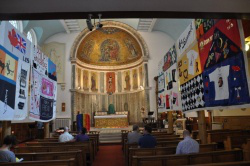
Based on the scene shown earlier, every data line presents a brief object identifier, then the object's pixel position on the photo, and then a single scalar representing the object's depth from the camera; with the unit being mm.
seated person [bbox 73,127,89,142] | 7078
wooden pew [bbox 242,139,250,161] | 5711
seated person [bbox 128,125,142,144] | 6641
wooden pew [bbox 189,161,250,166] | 3131
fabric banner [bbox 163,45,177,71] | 8676
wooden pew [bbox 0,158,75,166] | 3621
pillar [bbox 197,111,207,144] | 6402
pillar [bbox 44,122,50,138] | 9414
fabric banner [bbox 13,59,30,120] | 4957
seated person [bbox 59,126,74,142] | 7211
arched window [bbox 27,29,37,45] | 15633
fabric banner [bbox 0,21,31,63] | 4555
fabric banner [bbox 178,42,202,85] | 6324
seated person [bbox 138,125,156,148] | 5141
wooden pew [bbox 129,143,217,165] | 4814
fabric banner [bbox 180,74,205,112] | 5988
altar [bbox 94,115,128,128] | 17406
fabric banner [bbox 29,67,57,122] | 6184
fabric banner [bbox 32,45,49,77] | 6247
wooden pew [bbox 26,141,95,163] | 6527
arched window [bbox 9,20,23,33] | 12798
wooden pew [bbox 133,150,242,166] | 3879
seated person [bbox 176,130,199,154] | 4359
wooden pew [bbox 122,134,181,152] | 7597
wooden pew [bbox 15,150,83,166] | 4617
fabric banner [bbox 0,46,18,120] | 4305
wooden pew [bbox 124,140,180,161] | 6086
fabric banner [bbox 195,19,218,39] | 5459
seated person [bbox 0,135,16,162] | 3688
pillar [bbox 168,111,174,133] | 10478
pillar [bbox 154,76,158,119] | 17325
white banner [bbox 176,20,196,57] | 6617
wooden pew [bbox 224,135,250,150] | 6816
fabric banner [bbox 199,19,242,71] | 4457
